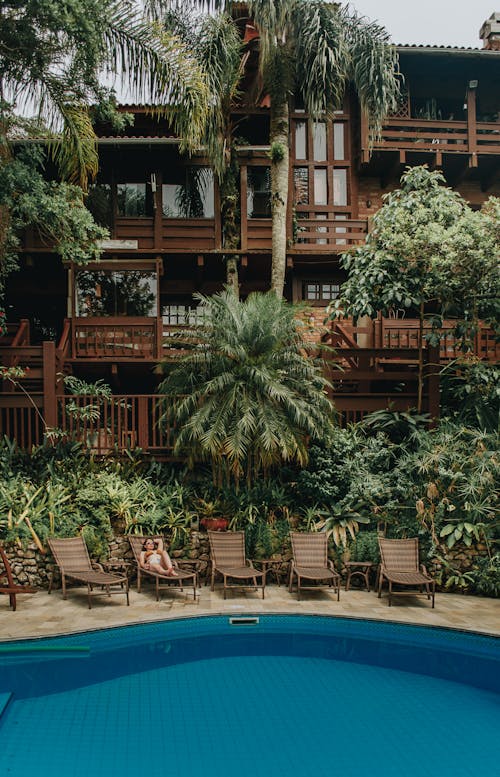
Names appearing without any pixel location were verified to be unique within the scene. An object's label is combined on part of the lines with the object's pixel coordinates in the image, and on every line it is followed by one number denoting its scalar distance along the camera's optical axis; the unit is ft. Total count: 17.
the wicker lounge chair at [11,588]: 28.45
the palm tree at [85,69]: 32.04
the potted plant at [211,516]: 35.60
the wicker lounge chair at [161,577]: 31.32
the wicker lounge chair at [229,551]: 33.50
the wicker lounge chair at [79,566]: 30.53
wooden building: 53.42
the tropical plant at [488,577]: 32.30
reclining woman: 31.94
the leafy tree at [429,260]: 38.63
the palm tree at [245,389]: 34.83
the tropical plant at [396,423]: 40.06
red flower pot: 35.55
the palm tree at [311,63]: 44.47
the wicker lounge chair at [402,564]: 31.55
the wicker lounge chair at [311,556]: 33.01
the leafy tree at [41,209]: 37.19
